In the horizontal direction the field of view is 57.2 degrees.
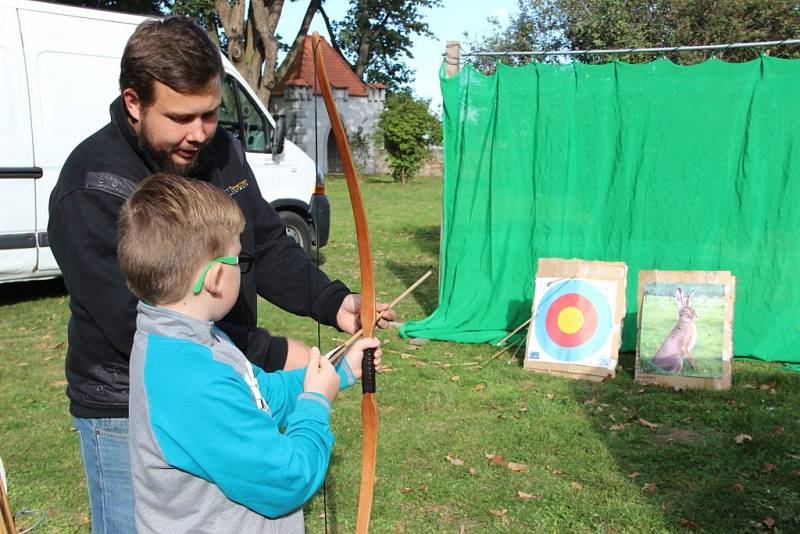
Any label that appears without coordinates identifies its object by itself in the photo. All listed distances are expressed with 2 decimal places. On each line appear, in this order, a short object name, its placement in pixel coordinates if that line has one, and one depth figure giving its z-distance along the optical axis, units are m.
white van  6.40
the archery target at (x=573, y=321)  5.23
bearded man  1.55
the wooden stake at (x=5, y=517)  1.76
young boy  1.32
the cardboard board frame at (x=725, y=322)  4.85
